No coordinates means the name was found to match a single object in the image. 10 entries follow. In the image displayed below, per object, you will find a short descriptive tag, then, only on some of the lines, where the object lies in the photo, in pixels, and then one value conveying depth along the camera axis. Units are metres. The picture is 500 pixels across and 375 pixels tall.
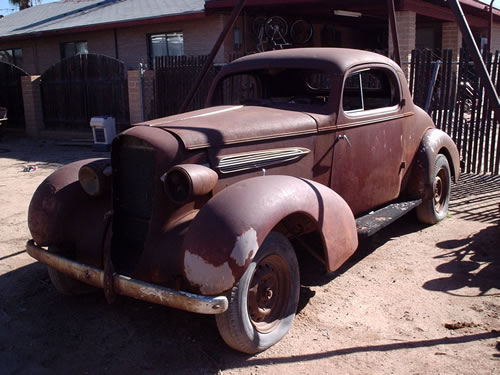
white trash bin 11.94
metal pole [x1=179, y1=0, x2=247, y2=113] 5.85
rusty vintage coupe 3.01
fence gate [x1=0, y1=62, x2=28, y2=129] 15.46
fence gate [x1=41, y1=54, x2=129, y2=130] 13.05
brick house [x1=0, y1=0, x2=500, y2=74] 13.09
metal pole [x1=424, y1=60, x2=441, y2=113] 8.03
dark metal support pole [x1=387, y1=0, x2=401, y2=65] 6.07
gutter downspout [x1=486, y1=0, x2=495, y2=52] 14.79
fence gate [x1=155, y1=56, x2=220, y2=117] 10.89
